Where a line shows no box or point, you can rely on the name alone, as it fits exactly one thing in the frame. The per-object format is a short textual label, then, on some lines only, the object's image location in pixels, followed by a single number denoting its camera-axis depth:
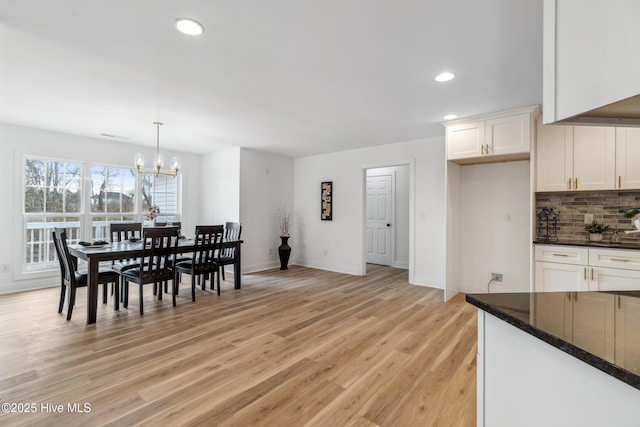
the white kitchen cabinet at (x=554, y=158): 3.49
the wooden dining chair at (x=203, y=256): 4.16
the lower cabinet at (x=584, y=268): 2.88
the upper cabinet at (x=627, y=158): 3.12
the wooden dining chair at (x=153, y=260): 3.60
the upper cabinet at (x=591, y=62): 0.80
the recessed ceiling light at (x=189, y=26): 1.99
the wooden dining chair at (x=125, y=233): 4.13
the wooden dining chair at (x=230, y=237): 4.74
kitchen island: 0.76
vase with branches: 6.33
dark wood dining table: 3.29
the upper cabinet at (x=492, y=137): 3.54
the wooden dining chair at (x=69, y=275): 3.36
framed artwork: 6.34
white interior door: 6.92
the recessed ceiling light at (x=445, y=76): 2.72
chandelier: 4.00
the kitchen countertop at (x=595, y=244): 2.95
